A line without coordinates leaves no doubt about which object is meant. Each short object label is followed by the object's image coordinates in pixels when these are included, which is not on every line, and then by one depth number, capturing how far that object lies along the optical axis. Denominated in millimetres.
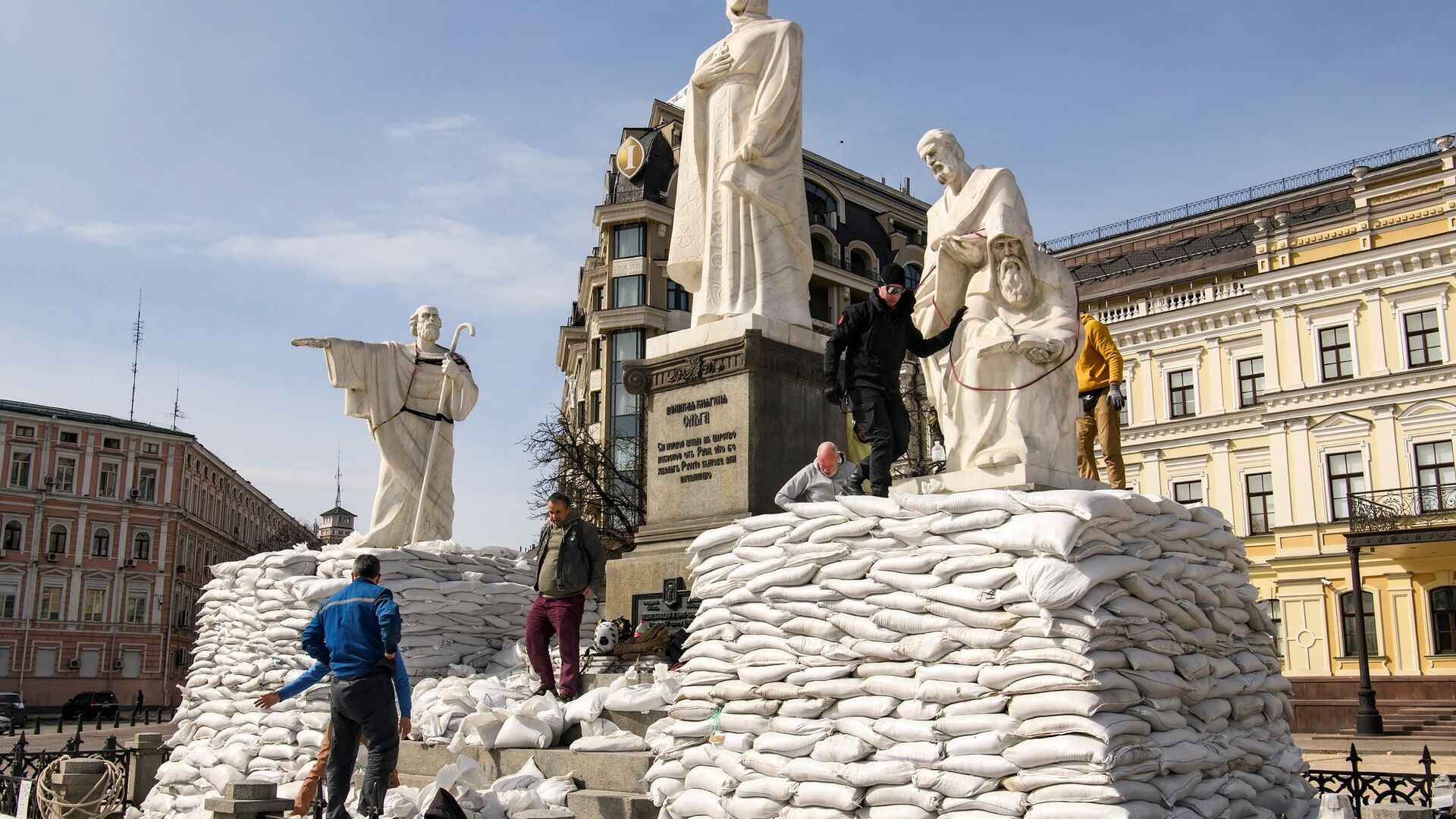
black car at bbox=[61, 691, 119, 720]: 43312
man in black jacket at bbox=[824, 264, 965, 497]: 7395
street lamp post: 26172
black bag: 5668
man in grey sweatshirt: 7453
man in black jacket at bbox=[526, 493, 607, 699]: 8422
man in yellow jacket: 8742
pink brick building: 55688
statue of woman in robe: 10461
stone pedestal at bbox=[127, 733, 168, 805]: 11008
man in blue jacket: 6367
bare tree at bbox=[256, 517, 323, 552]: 65381
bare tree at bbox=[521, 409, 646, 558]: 32000
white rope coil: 8188
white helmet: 8961
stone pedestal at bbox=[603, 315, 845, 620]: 9594
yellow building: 29234
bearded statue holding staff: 12250
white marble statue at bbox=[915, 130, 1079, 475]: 6664
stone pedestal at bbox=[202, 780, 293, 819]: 5984
